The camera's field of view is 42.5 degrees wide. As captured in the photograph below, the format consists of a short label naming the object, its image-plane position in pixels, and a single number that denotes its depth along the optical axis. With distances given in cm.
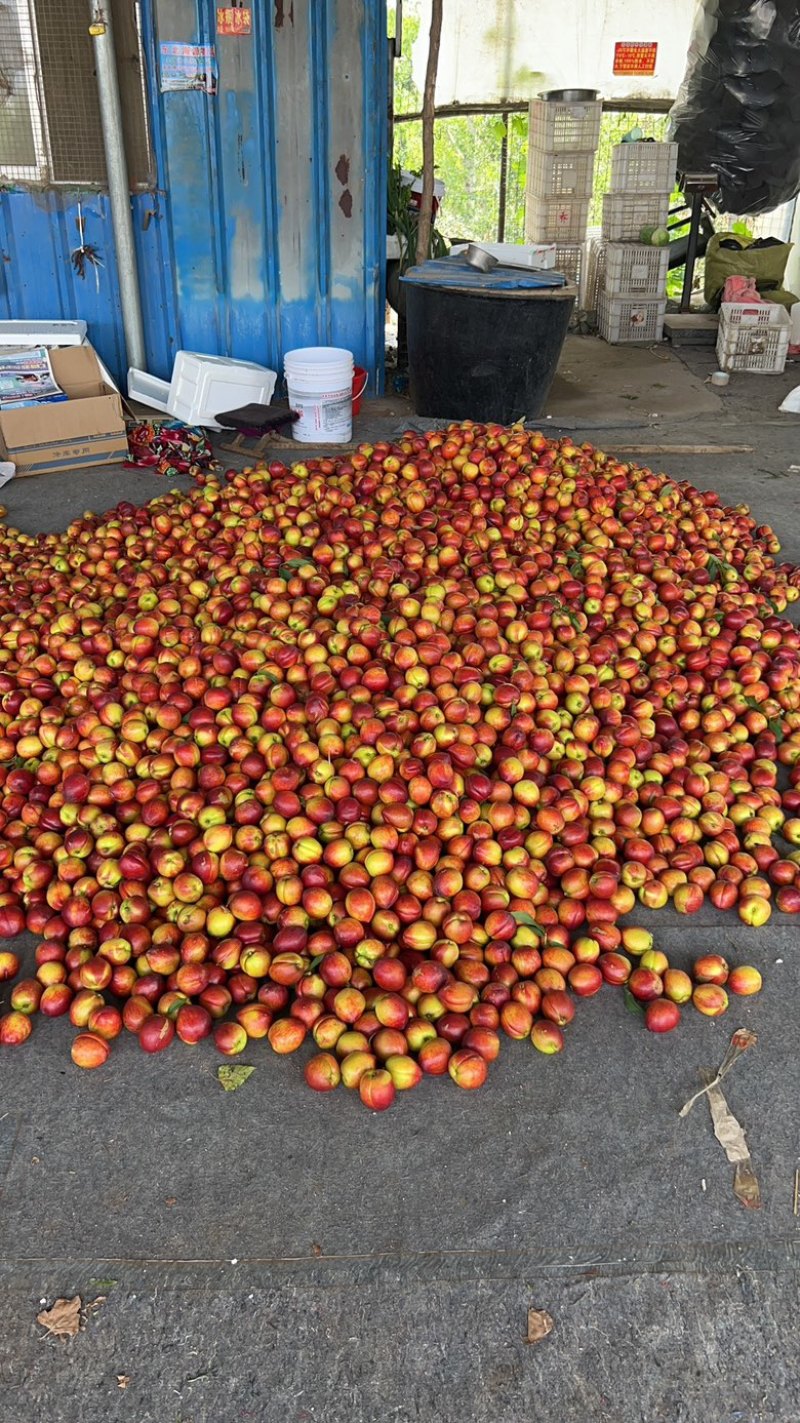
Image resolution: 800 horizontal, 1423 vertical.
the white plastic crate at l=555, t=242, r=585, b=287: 1091
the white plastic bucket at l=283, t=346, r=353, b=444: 643
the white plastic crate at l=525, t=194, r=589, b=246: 1091
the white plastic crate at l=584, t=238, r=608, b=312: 1035
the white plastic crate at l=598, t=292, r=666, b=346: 974
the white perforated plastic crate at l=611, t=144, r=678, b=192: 962
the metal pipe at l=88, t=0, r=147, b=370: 628
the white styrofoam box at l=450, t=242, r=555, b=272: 717
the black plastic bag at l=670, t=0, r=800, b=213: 991
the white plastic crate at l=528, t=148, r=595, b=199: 1073
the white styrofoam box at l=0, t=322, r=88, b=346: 612
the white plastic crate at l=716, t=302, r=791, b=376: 863
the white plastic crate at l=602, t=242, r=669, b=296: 950
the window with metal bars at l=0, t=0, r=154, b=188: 635
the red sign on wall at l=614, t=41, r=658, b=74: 1120
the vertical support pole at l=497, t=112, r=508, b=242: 1180
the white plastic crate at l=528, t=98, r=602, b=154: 1037
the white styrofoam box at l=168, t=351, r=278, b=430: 672
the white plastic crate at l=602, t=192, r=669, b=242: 968
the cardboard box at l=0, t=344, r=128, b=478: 599
